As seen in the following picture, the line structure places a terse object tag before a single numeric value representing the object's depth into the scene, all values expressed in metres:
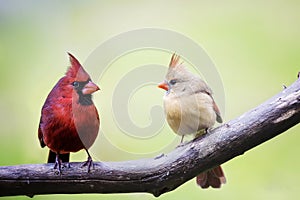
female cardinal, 4.81
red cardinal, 4.78
